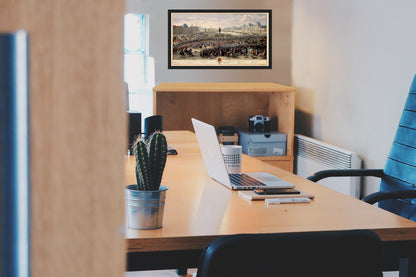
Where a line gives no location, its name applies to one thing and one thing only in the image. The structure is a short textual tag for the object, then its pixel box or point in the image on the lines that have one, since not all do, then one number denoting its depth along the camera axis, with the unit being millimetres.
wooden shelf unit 4402
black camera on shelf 4250
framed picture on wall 4844
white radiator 3385
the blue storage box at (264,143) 4090
